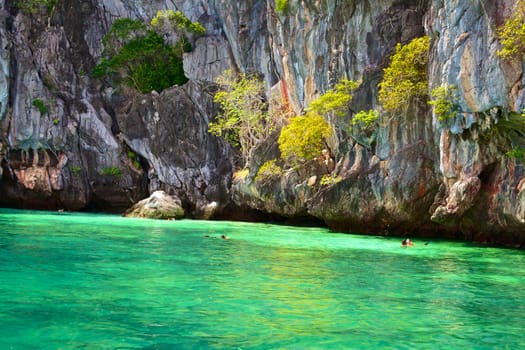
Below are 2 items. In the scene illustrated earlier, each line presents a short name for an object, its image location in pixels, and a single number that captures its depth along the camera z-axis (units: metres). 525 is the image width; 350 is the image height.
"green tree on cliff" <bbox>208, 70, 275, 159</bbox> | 28.92
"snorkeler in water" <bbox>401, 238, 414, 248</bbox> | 15.21
